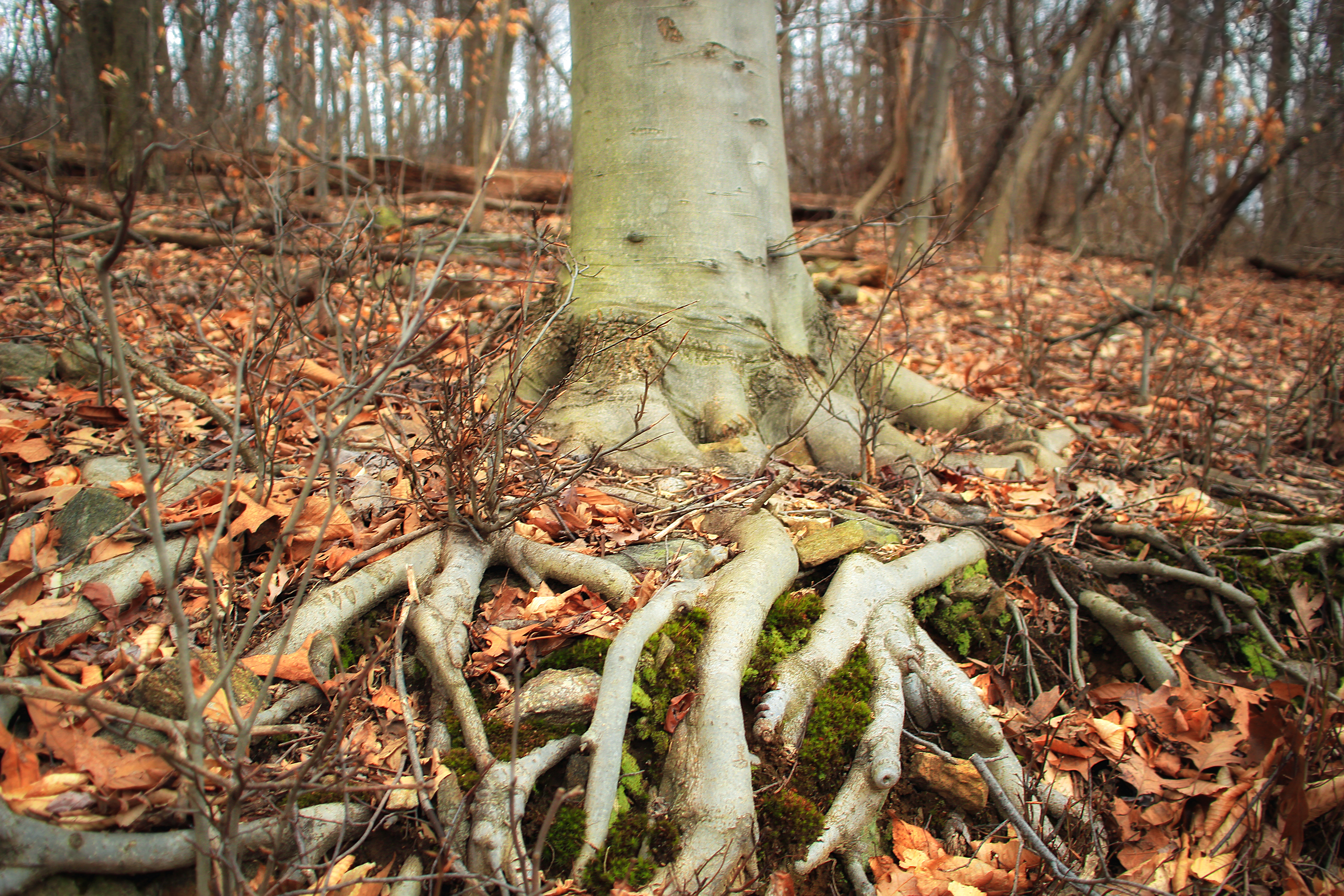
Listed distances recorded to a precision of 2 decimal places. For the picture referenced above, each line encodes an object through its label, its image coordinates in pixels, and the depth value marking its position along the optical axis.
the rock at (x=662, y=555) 2.42
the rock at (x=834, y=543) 2.55
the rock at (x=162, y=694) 1.72
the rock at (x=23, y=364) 3.37
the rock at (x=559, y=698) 1.94
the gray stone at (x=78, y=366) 3.44
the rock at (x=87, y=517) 2.21
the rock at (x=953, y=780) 2.11
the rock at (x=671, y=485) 2.87
